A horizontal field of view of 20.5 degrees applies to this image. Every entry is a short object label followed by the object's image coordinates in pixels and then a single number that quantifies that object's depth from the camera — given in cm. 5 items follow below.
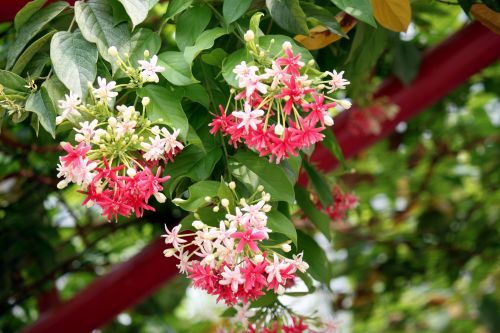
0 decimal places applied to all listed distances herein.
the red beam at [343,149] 159
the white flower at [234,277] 94
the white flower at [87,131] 94
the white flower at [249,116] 94
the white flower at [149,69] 97
